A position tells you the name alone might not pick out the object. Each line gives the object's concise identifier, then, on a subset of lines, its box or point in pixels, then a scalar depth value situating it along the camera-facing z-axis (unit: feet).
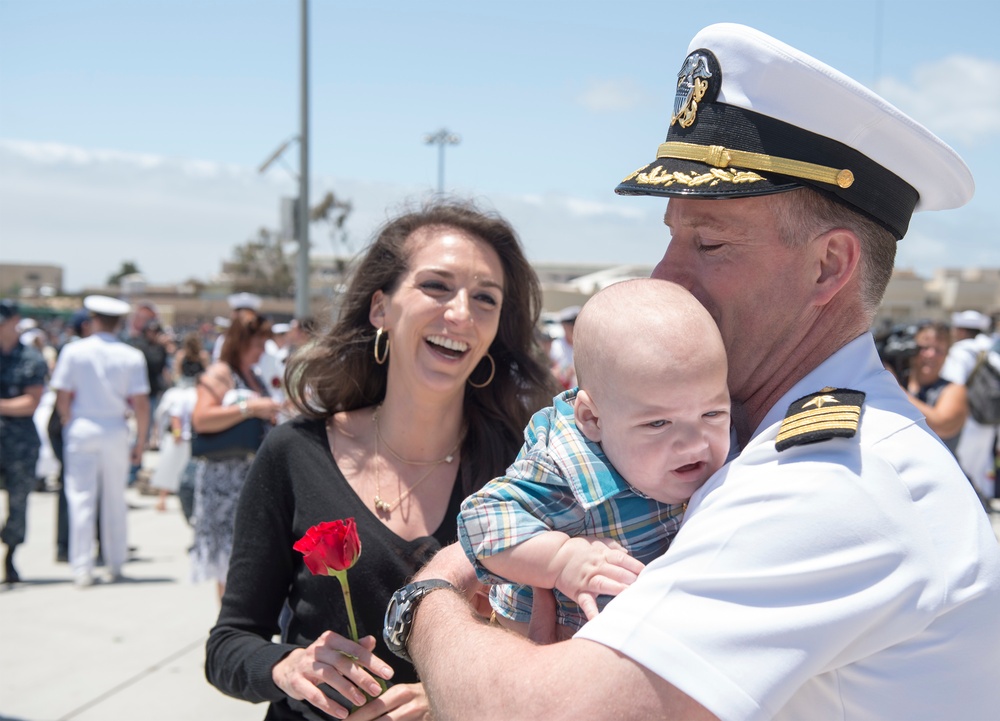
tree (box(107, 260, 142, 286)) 327.47
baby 4.93
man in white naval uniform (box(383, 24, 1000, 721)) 4.07
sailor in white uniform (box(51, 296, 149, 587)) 24.93
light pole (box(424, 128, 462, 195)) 124.70
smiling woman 8.39
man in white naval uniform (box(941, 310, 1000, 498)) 30.01
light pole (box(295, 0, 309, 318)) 39.40
